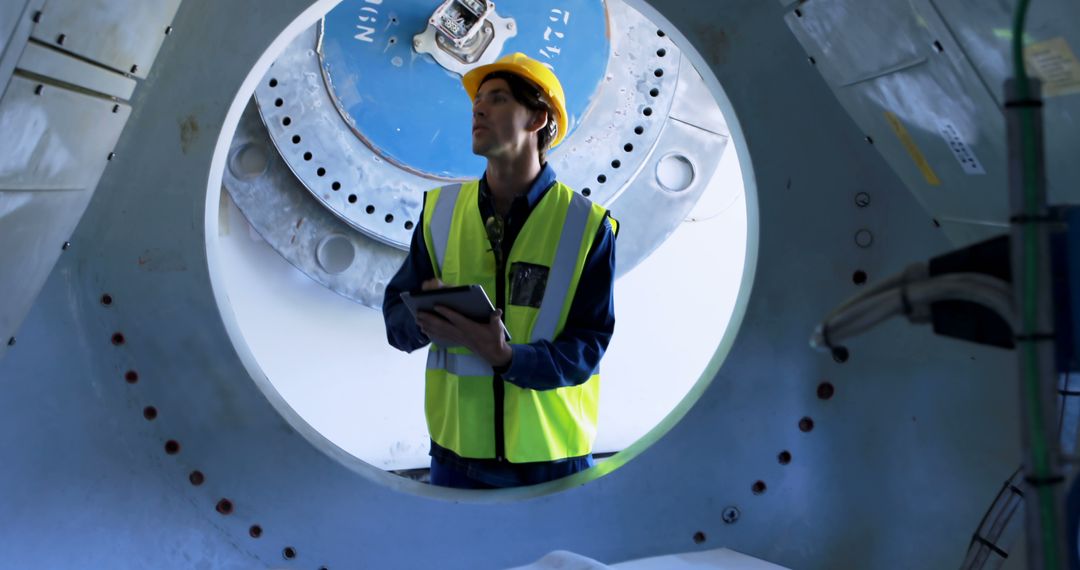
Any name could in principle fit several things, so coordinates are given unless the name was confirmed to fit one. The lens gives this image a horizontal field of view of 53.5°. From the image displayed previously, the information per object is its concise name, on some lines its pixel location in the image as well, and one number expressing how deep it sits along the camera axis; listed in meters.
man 2.23
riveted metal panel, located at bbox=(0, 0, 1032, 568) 2.10
